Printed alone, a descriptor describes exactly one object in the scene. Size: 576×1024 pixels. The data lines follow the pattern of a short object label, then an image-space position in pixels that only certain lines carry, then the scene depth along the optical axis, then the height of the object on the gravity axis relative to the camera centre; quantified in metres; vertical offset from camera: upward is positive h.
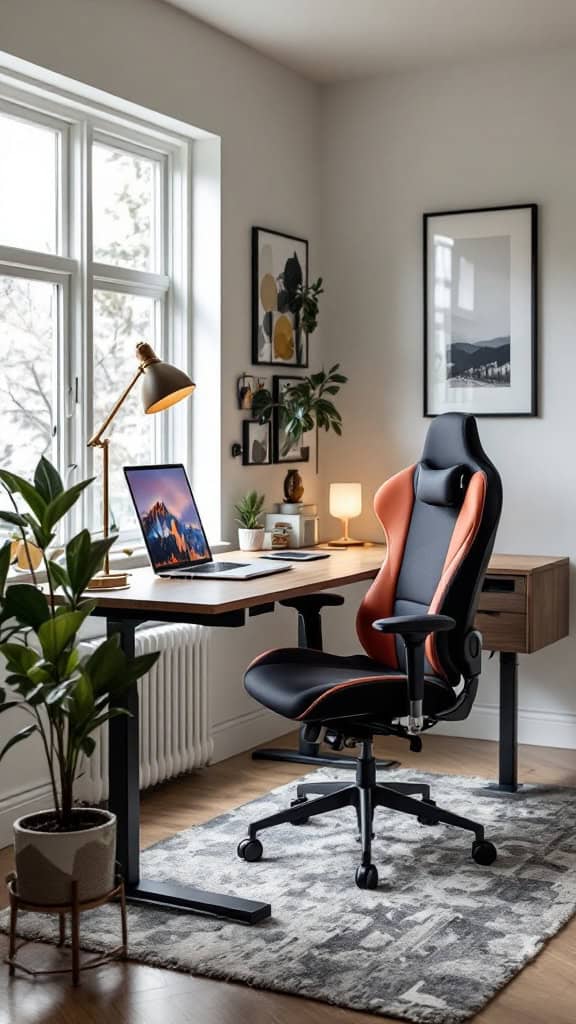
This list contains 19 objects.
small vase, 5.19 -0.06
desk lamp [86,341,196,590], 3.50 +0.24
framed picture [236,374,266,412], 4.87 +0.31
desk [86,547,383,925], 3.12 -0.65
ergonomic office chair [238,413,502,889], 3.32 -0.50
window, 3.96 +0.65
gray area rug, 2.78 -1.10
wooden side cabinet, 4.29 -0.52
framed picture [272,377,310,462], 5.11 +0.17
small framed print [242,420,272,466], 4.90 +0.11
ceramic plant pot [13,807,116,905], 2.82 -0.88
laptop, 3.80 -0.18
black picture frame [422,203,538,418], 4.93 +0.61
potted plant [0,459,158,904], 2.82 -0.47
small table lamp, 5.14 -0.12
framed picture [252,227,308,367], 4.96 +0.69
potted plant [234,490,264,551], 4.61 -0.19
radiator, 4.21 -0.81
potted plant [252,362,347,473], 4.97 +0.26
